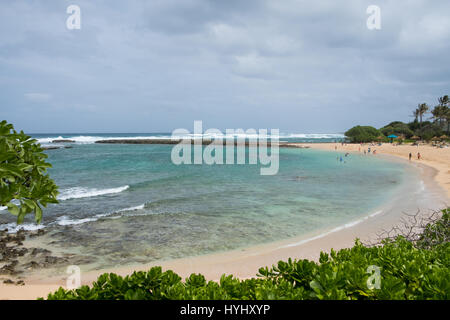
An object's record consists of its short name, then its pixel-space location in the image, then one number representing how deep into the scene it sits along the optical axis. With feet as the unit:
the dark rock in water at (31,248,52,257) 27.61
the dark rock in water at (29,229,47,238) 32.86
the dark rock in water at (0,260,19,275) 23.43
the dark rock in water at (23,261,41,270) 24.61
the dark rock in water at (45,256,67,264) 25.89
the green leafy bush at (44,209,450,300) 7.31
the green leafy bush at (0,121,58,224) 8.02
